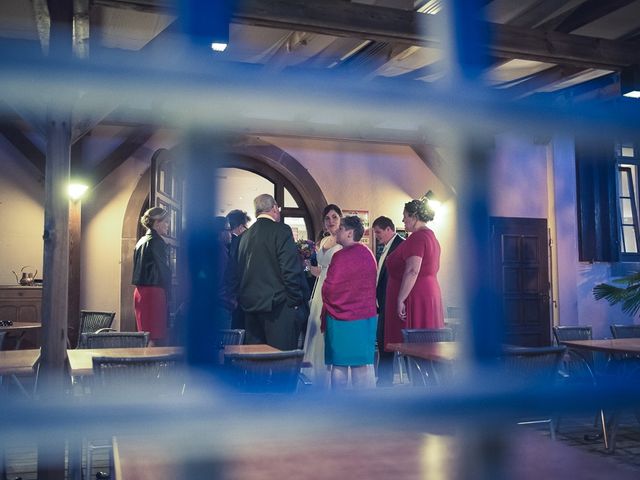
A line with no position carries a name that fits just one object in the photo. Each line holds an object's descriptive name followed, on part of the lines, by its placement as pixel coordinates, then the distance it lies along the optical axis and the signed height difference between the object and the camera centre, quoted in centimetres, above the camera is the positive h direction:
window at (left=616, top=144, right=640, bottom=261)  845 +104
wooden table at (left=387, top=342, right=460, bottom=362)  313 -33
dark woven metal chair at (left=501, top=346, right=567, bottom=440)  281 -33
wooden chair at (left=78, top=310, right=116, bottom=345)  701 -31
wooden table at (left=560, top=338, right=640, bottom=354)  373 -36
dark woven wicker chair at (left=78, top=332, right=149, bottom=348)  388 -28
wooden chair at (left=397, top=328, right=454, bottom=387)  340 -38
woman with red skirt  420 +9
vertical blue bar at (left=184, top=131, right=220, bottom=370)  41 +2
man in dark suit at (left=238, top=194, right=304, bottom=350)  309 +6
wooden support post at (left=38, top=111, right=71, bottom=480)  309 +14
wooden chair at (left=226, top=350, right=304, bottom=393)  253 -30
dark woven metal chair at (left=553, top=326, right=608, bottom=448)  431 -52
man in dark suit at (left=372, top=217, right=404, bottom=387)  485 +13
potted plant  494 -5
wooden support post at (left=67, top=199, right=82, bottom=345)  714 +25
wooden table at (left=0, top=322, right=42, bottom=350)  528 -28
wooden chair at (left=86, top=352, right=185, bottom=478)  264 -33
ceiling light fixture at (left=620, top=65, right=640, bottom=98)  522 +168
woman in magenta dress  431 +8
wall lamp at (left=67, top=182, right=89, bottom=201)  679 +108
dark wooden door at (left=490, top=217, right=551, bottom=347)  859 +19
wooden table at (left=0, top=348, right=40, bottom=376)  275 -31
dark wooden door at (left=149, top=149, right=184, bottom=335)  639 +114
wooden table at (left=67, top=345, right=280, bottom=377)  306 -31
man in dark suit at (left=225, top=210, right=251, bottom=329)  464 +46
